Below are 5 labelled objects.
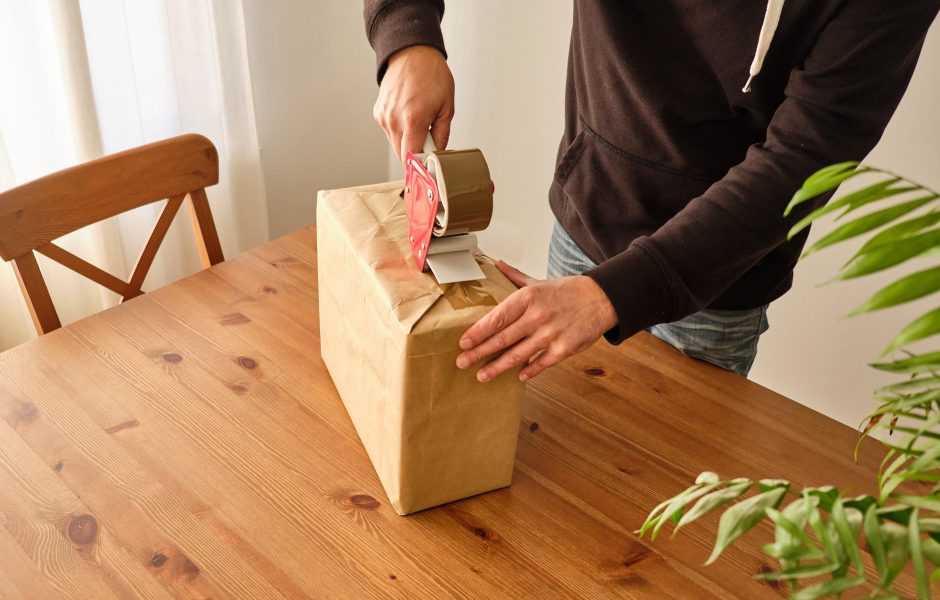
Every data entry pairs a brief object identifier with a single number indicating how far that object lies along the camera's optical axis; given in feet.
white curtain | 5.03
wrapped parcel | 2.62
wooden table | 2.63
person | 2.84
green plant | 1.13
